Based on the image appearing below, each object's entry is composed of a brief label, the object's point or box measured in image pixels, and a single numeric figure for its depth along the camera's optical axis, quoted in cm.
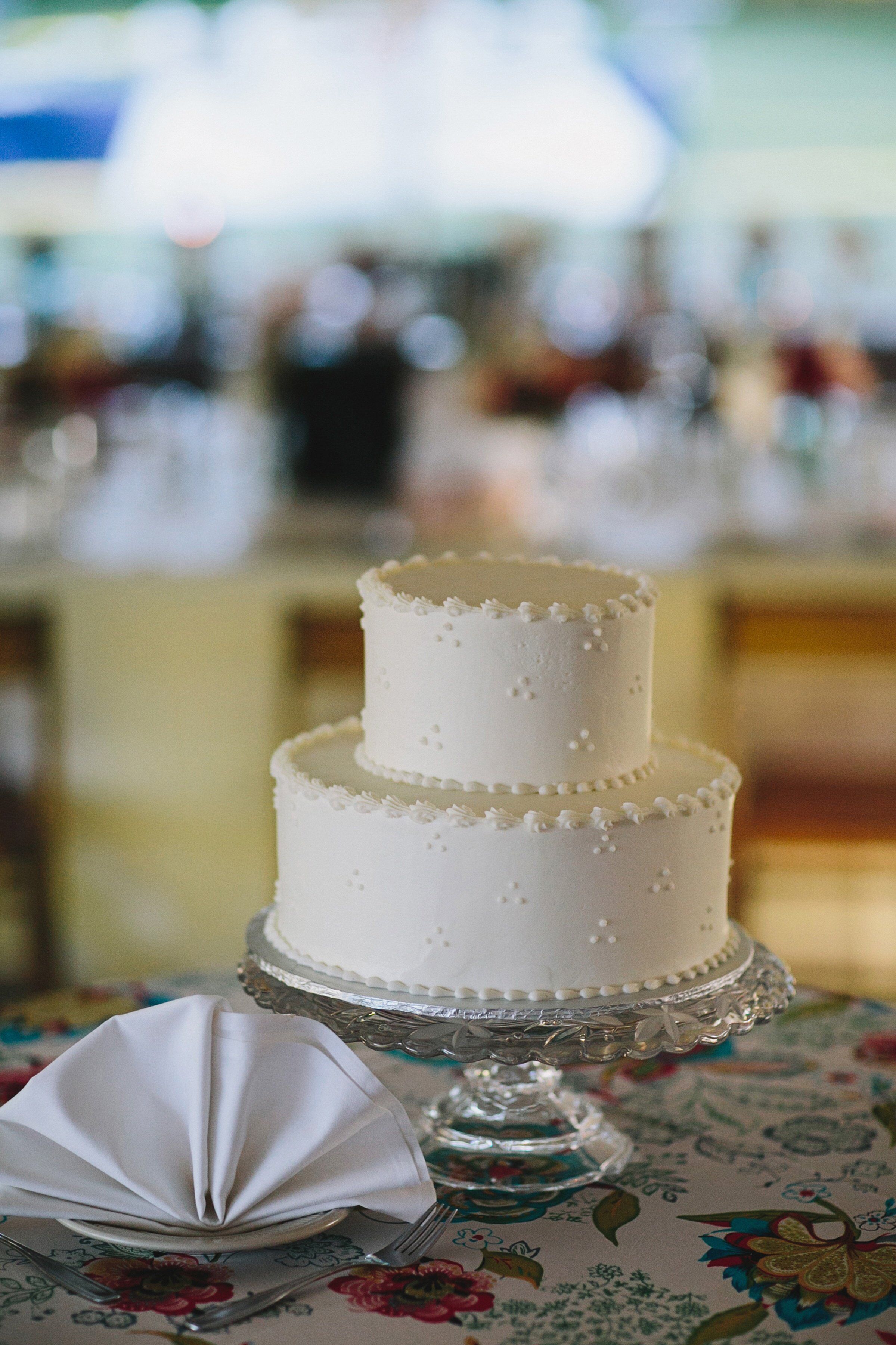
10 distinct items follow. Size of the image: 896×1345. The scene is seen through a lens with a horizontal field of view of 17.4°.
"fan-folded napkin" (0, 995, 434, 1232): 157
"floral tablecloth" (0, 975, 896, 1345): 153
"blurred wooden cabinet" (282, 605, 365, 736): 324
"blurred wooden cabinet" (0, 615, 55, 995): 328
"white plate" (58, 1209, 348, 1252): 156
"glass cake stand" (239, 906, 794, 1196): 162
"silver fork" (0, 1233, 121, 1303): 154
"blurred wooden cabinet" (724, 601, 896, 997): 324
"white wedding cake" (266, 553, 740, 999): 166
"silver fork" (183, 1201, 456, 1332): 152
